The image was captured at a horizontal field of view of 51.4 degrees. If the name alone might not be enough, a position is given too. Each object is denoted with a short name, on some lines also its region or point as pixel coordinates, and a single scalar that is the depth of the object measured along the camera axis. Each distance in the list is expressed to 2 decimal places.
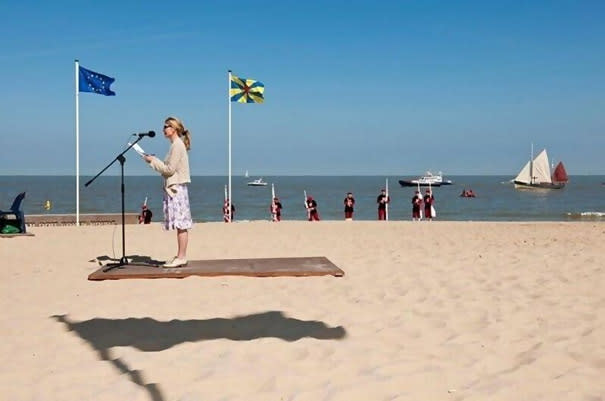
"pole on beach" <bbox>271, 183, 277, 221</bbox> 25.90
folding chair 14.73
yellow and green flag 23.98
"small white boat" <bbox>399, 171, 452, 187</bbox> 131.00
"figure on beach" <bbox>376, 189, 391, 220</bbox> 25.78
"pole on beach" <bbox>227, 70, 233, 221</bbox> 23.41
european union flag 19.22
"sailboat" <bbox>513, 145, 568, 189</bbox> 99.87
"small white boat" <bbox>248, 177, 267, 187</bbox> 157.62
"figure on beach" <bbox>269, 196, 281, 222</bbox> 25.98
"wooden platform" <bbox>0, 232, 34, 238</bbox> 14.26
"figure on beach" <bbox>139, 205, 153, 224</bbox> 26.47
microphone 7.79
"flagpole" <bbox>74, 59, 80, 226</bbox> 19.12
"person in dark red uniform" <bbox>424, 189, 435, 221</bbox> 25.55
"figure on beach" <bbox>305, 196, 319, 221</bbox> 25.80
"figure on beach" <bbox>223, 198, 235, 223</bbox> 23.52
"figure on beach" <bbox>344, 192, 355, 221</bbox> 25.53
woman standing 7.48
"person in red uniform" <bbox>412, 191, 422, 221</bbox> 25.44
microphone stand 7.73
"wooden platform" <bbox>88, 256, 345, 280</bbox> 7.69
